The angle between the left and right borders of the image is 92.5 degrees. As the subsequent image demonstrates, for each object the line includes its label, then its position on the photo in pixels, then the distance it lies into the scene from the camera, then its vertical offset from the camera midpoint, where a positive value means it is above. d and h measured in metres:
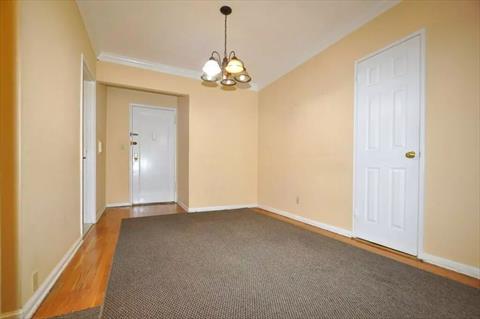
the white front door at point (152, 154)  4.88 +0.08
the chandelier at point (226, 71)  2.30 +0.94
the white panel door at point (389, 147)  2.16 +0.12
